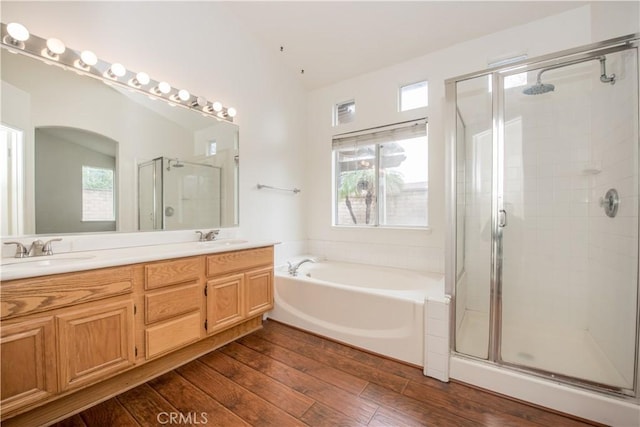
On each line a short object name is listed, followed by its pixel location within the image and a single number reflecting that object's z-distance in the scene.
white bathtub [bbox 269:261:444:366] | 1.82
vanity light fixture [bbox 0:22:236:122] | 1.42
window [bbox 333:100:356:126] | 3.25
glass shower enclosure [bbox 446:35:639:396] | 1.52
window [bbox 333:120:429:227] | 2.81
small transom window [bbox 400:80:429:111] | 2.76
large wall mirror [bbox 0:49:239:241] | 1.45
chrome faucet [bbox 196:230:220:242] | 2.30
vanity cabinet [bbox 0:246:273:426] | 1.11
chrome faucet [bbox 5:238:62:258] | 1.42
